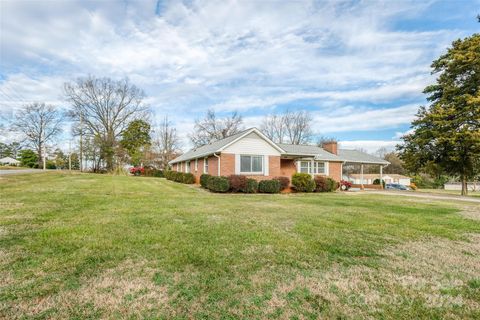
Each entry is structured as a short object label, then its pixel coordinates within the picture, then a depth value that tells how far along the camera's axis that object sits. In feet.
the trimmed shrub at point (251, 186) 52.37
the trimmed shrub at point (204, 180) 55.54
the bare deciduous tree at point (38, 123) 147.13
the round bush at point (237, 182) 51.16
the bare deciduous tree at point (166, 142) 147.95
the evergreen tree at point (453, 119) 59.93
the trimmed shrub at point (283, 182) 57.04
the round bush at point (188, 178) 73.26
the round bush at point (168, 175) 88.44
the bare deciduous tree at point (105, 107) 120.57
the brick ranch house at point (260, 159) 60.03
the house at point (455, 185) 147.10
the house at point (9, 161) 163.73
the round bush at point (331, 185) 60.95
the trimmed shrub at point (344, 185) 74.18
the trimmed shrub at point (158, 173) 114.62
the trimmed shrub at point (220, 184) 50.14
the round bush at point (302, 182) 57.36
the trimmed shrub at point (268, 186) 53.88
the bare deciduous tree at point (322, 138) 166.50
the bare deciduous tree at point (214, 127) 153.69
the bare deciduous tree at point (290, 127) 155.53
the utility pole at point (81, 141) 114.88
